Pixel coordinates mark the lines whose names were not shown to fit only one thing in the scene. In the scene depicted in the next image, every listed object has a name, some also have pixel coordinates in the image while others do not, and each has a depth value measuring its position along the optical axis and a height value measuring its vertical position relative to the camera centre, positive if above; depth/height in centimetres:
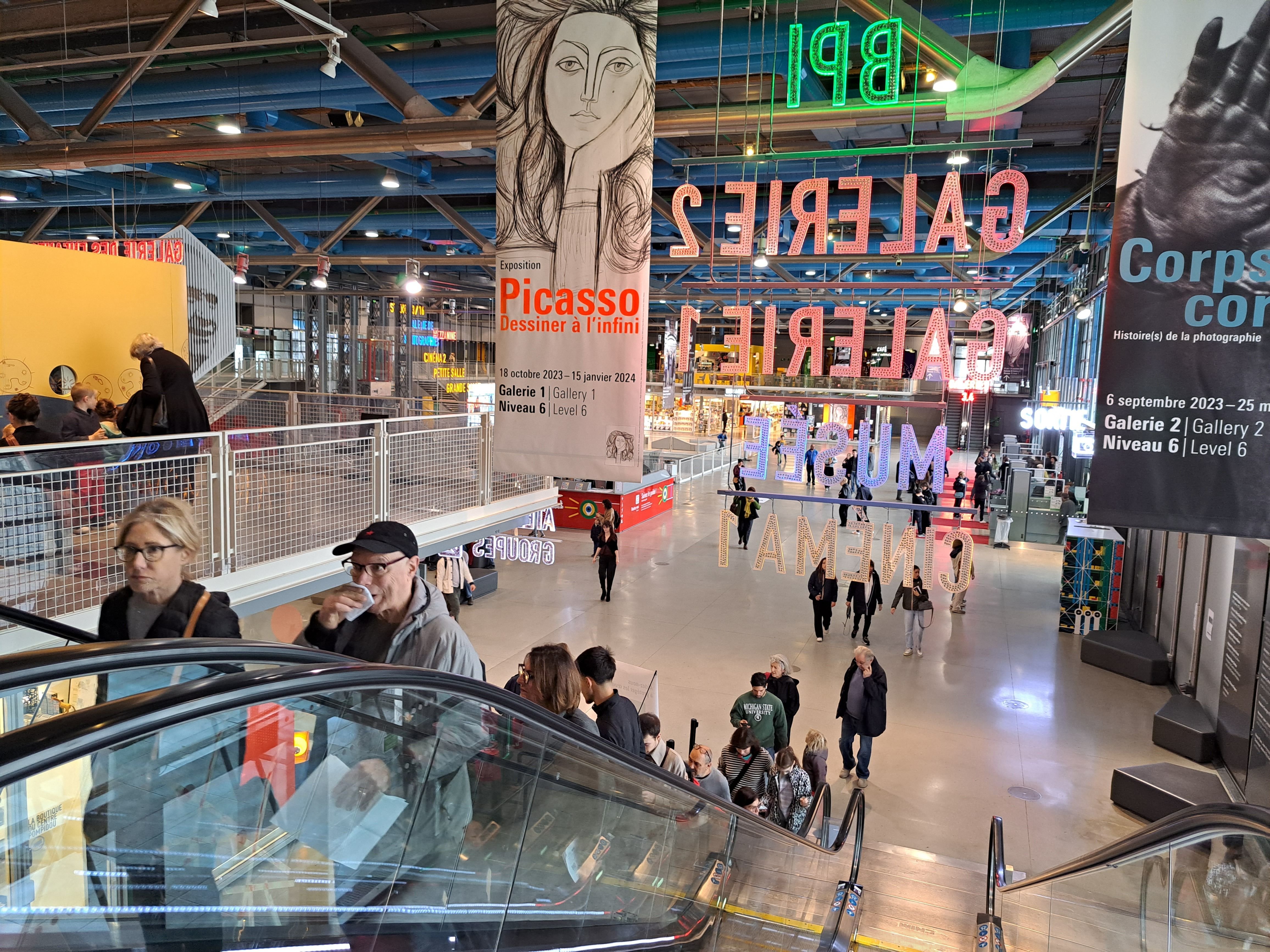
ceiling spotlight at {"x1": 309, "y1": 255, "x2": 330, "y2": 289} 1802 +256
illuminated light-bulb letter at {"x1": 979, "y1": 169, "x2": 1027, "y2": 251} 537 +133
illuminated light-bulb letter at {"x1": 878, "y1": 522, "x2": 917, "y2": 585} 768 -145
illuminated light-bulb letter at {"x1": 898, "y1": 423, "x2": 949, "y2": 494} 781 -48
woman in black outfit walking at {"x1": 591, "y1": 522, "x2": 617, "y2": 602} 1426 -293
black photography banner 326 +56
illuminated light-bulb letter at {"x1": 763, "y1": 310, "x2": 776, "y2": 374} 656 +56
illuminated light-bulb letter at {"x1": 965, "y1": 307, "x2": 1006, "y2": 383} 629 +54
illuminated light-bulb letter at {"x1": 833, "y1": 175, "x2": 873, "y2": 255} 570 +138
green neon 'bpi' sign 472 +206
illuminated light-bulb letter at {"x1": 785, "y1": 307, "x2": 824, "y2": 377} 673 +51
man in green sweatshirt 770 -302
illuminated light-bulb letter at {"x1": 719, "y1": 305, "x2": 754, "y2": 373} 678 +52
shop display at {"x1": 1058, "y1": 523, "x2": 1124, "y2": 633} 1354 -288
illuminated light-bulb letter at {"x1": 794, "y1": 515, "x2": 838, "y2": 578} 749 -141
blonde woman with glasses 305 -83
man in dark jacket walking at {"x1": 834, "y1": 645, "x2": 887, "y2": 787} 833 -315
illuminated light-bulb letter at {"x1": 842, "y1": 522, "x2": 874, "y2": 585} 785 -160
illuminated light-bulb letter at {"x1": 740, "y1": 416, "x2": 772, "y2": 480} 801 -49
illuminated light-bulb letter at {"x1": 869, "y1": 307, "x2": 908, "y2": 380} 685 +46
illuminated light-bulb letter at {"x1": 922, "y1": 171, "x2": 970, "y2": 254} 552 +132
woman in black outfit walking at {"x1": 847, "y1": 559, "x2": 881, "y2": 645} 1259 -310
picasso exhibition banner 443 +94
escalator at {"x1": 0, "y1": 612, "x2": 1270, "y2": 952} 165 -134
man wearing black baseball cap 315 -92
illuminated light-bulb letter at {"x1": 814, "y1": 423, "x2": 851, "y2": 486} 763 -36
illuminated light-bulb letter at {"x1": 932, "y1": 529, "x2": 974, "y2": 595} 721 -143
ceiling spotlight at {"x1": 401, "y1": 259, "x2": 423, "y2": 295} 1573 +213
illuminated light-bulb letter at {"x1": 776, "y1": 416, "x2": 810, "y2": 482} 786 -38
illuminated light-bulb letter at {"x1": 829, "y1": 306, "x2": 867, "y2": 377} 642 +48
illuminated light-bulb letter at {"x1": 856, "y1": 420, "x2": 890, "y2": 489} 758 -58
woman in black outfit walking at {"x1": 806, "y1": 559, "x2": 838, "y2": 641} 1210 -299
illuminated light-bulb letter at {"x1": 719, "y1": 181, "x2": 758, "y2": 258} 609 +135
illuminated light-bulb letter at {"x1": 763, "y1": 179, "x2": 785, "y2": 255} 665 +176
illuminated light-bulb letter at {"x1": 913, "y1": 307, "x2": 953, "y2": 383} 672 +48
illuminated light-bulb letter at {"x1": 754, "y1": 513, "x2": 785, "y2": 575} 787 -146
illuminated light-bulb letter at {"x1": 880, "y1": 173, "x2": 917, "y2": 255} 570 +133
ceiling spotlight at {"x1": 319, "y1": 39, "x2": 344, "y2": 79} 638 +262
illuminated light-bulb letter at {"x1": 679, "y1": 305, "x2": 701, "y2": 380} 758 +71
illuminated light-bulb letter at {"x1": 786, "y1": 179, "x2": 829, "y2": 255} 582 +137
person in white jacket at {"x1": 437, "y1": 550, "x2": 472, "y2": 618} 1203 -296
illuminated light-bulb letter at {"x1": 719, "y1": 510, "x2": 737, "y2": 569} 798 -132
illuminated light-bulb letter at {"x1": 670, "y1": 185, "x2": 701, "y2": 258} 596 +127
